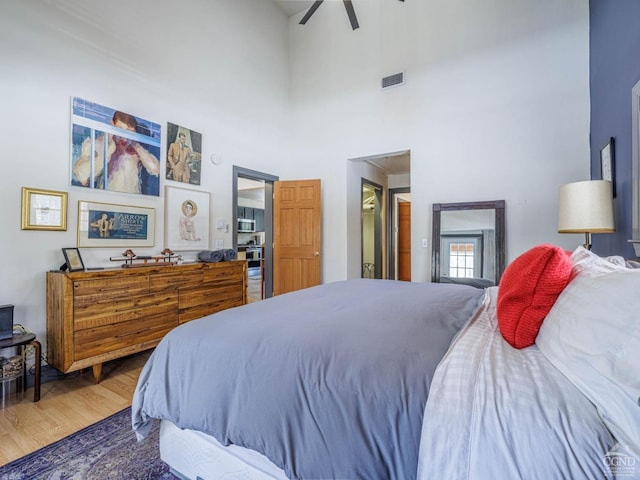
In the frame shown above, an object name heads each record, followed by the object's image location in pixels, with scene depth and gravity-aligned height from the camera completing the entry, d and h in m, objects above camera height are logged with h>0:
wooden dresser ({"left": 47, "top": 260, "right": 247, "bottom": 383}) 2.25 -0.56
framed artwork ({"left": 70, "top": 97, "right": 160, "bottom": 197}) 2.66 +0.90
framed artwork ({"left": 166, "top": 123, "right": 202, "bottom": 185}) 3.40 +1.03
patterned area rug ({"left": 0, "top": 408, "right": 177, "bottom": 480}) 1.47 -1.12
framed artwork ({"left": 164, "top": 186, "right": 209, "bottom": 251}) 3.37 +0.28
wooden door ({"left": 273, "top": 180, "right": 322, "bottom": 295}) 4.57 +0.12
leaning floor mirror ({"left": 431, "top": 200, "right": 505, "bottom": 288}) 3.44 -0.02
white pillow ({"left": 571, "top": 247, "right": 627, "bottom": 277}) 1.00 -0.09
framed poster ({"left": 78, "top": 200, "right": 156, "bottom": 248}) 2.70 +0.18
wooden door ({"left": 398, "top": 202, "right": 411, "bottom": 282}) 6.54 -0.04
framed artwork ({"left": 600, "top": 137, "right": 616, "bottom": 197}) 2.27 +0.62
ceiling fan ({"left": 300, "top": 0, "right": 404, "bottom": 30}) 3.67 +2.93
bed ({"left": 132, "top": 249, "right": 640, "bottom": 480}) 0.68 -0.44
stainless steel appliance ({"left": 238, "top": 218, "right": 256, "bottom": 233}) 8.66 +0.51
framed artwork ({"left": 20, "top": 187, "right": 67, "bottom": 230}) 2.36 +0.28
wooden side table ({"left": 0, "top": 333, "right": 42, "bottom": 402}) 2.07 -0.71
